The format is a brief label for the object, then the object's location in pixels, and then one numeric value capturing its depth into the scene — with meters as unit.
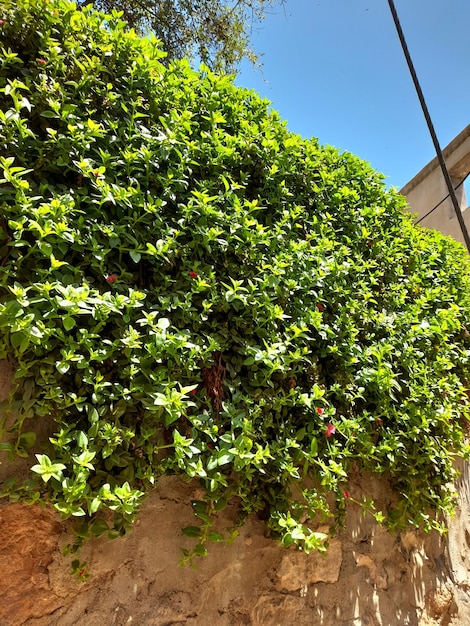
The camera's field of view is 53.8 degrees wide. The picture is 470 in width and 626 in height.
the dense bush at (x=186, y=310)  1.44
